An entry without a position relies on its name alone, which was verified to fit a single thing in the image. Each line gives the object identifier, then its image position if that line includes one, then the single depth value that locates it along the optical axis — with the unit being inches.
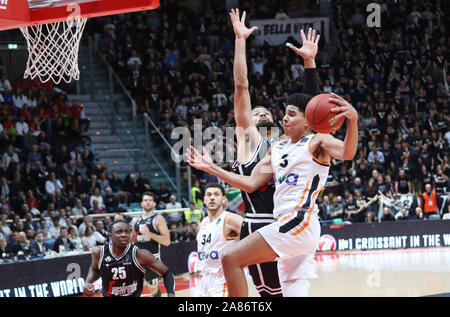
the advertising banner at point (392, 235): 636.1
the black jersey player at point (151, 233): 367.6
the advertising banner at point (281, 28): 821.2
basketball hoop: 260.4
